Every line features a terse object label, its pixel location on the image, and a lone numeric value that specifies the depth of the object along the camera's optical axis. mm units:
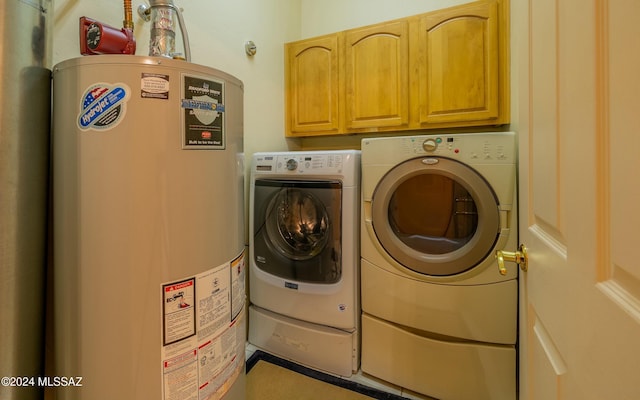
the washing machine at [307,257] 1395
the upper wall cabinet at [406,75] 1537
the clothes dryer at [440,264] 1174
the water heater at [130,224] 555
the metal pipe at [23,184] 529
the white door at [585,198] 272
